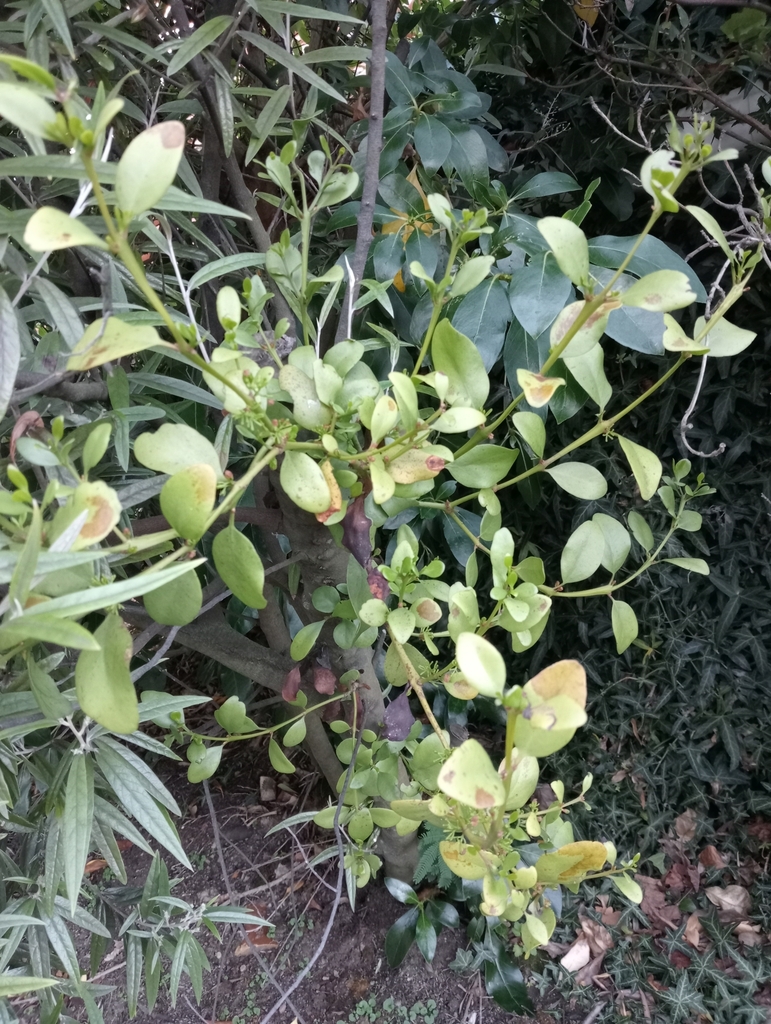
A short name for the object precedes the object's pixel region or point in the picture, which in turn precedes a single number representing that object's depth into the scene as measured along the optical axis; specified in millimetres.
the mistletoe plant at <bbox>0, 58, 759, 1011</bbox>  246
